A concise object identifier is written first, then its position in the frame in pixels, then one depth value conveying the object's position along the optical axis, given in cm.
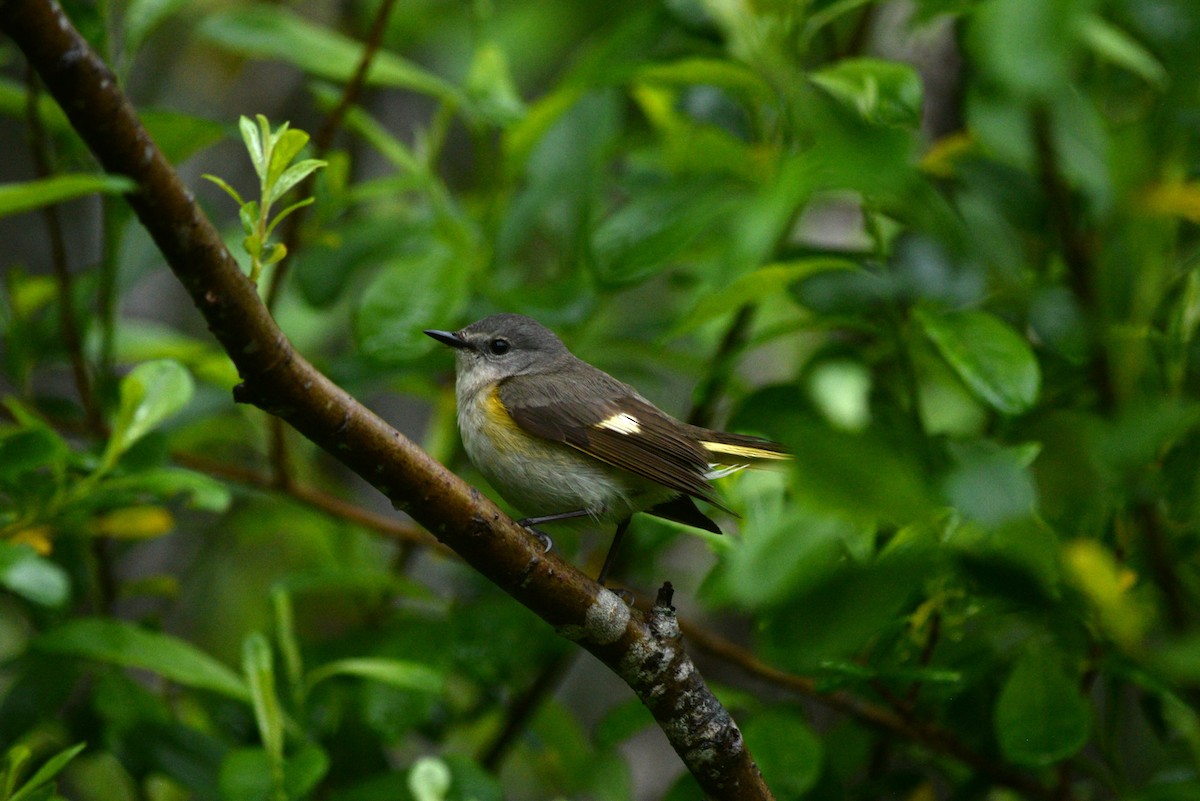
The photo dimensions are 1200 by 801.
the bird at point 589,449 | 500
